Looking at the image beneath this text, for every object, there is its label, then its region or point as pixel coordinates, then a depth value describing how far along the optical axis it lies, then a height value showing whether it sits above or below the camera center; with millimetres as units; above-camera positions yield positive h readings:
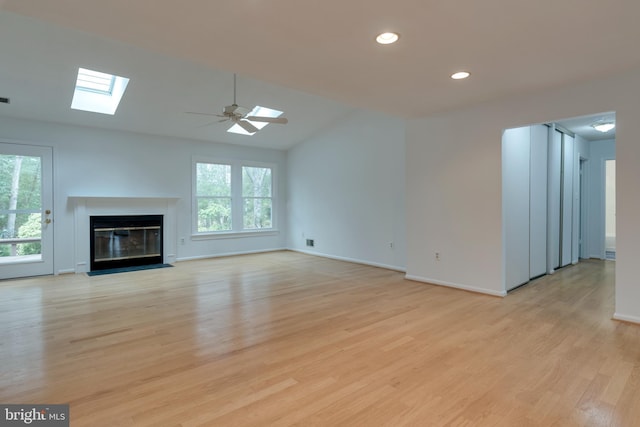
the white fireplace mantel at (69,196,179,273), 5816 -38
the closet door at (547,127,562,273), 5426 +262
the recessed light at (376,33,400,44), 2488 +1297
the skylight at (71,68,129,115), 5137 +1853
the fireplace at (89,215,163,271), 6039 -577
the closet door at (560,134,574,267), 5883 +200
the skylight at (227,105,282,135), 6582 +1917
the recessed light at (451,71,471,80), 3232 +1332
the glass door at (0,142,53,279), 5227 -14
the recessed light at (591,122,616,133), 5320 +1363
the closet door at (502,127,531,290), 4250 +100
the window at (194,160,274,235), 7328 +303
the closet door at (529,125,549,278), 4945 +143
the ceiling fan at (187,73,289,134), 4395 +1285
